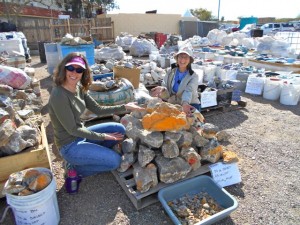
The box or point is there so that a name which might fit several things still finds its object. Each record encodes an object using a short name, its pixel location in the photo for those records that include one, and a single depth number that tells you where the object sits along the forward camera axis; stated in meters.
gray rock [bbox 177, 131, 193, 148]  2.50
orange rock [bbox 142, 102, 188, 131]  2.35
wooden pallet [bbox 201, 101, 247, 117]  4.37
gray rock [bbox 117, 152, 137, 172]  2.47
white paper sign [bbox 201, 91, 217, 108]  4.17
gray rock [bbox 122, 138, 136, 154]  2.51
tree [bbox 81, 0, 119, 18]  22.13
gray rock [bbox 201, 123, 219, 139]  2.72
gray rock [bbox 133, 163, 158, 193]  2.19
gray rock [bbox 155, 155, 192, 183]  2.26
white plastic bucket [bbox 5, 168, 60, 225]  1.75
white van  14.69
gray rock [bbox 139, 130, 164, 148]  2.36
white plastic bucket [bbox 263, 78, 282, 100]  5.01
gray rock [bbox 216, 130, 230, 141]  3.45
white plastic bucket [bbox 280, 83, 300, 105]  4.73
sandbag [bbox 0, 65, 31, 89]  3.69
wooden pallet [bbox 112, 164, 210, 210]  2.19
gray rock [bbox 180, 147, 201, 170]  2.42
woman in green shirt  2.12
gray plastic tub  1.97
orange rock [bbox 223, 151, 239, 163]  2.56
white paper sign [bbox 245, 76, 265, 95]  5.30
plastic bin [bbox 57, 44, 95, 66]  5.58
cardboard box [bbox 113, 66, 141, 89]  4.18
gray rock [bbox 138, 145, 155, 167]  2.34
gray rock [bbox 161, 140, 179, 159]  2.34
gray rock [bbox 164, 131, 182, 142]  2.41
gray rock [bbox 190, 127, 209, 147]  2.63
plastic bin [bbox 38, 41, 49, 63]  9.18
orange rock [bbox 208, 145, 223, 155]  2.57
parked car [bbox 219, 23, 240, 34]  15.63
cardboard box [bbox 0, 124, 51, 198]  2.17
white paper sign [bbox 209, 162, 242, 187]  2.48
